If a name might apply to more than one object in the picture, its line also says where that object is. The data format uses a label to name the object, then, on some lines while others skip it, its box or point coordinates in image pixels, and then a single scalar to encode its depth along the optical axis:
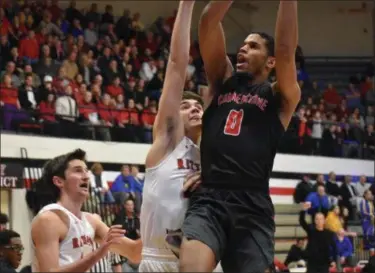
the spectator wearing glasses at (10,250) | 6.85
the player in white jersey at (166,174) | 5.14
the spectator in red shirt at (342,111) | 21.92
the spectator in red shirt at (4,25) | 16.31
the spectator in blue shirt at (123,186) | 14.89
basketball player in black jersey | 4.83
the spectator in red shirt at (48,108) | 14.75
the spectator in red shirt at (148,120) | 16.36
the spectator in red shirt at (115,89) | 17.02
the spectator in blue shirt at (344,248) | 16.36
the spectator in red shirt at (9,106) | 14.22
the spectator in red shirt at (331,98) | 22.58
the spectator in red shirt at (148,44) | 20.39
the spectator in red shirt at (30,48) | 16.27
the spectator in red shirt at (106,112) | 15.89
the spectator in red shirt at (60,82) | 15.47
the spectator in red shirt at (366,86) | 23.03
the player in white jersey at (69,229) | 5.18
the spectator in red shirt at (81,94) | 15.73
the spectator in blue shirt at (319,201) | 17.63
